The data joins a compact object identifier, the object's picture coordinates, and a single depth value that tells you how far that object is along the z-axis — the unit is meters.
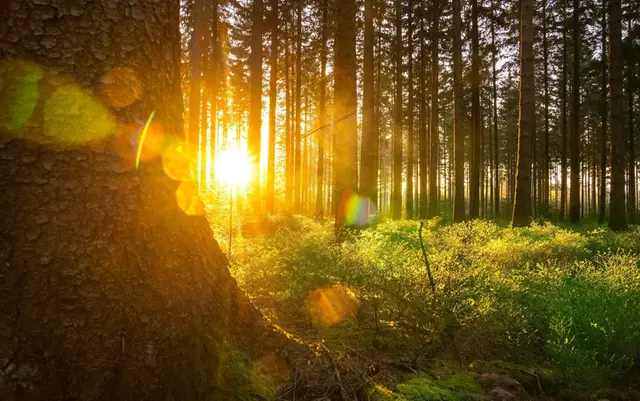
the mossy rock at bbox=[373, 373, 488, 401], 1.83
